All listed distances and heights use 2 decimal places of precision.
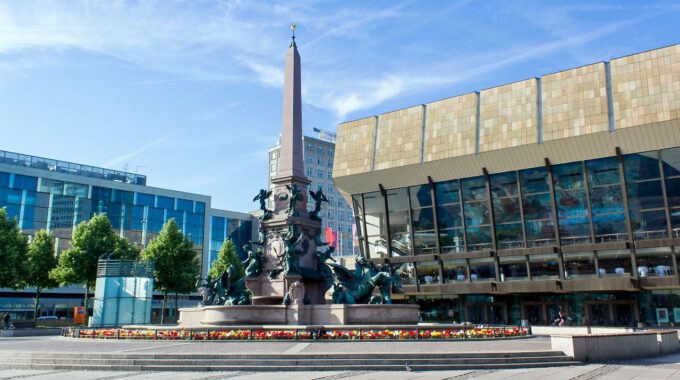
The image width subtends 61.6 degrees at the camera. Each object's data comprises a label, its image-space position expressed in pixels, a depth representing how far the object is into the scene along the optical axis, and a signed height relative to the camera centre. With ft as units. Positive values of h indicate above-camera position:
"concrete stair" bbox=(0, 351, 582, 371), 56.95 -5.38
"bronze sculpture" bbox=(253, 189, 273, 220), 103.45 +19.47
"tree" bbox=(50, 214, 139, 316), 163.43 +16.30
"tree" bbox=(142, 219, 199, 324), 181.57 +15.21
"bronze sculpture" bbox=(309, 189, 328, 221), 103.34 +19.86
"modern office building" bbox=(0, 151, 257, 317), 231.91 +45.53
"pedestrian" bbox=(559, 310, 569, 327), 149.08 -3.56
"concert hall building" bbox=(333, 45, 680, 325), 158.81 +35.11
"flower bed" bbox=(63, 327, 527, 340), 77.30 -3.60
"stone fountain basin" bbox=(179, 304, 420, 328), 89.97 -1.09
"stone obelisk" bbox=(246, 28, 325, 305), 96.78 +12.36
